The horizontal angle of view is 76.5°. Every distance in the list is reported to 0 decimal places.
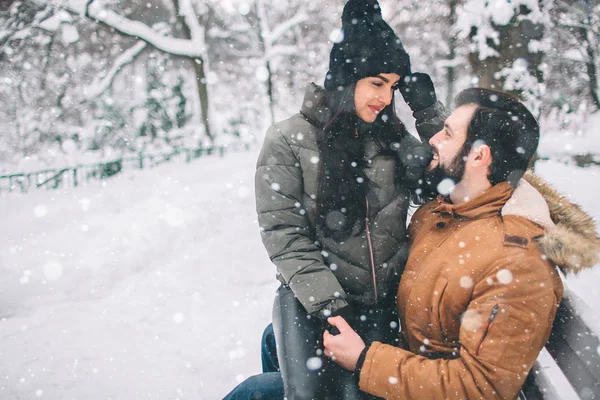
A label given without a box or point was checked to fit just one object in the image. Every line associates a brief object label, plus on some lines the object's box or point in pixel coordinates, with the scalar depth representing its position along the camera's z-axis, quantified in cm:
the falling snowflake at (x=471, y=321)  155
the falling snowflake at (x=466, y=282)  168
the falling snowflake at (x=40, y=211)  900
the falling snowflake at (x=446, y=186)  203
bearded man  148
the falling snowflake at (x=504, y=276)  151
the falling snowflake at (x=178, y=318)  411
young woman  213
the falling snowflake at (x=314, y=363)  198
